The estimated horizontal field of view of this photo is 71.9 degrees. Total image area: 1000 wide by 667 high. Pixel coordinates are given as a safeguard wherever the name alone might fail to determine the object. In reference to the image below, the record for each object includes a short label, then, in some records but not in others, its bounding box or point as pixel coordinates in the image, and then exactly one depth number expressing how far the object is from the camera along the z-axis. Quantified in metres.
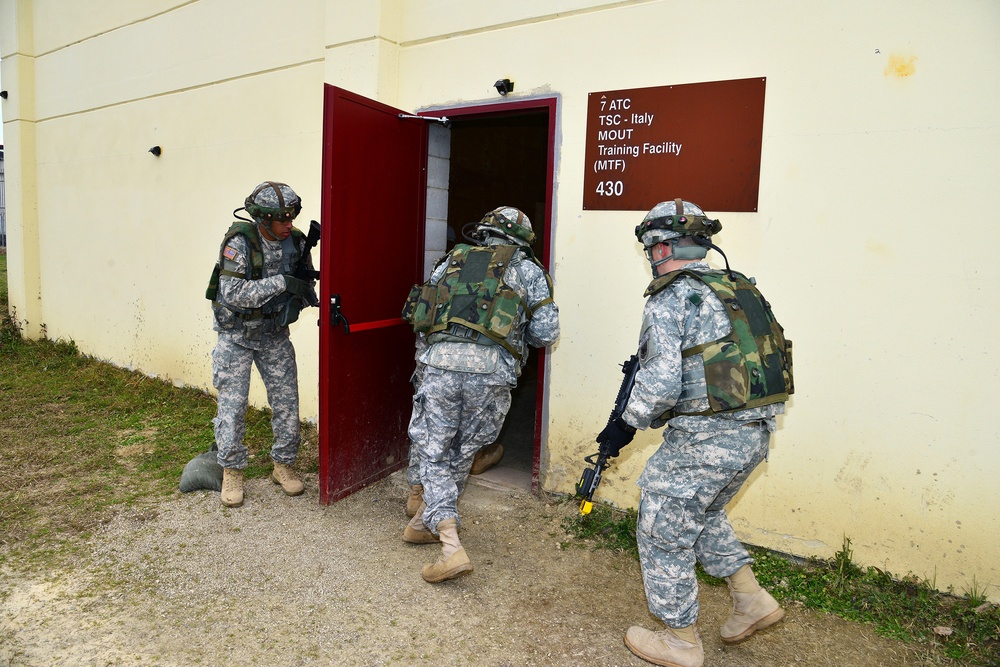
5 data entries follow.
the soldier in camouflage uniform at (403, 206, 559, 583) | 3.35
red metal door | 3.80
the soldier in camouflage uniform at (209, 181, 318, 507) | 3.91
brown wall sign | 3.50
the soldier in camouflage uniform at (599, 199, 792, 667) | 2.54
